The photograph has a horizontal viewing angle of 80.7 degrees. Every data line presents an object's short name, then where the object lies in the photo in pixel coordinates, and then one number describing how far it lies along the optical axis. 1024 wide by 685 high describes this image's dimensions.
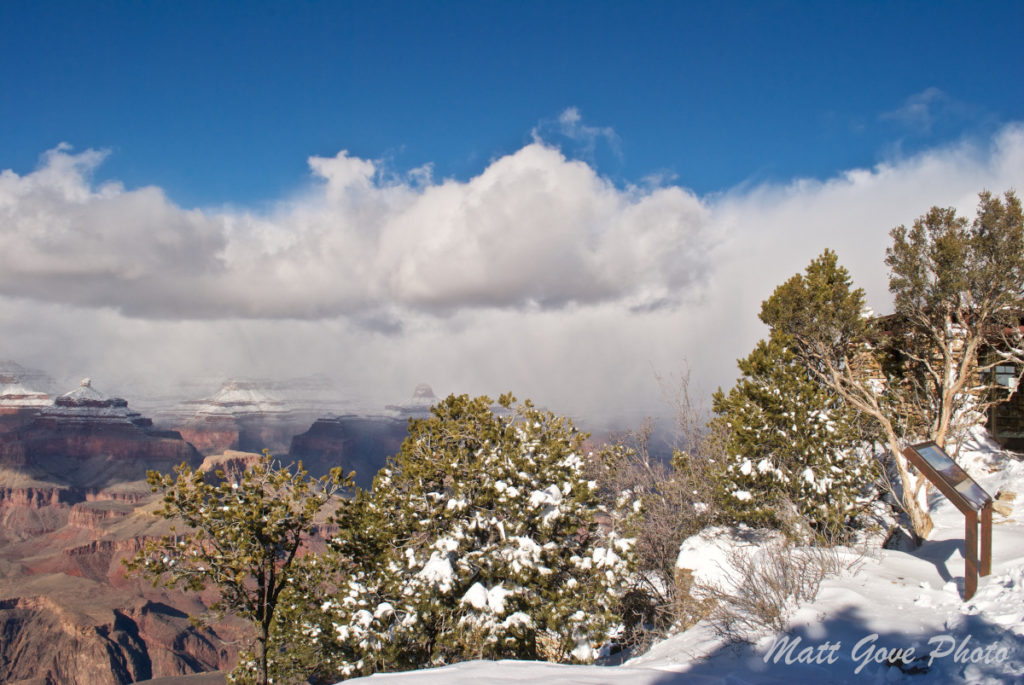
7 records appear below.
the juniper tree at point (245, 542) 13.88
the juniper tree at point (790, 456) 17.11
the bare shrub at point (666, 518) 20.42
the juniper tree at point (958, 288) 17.59
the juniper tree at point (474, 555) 12.96
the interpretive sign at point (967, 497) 8.85
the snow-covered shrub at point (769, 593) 9.27
